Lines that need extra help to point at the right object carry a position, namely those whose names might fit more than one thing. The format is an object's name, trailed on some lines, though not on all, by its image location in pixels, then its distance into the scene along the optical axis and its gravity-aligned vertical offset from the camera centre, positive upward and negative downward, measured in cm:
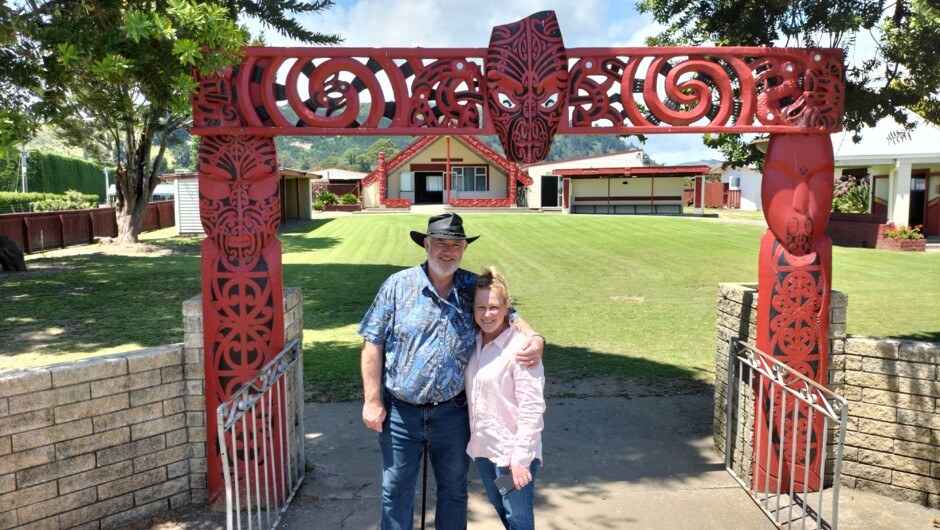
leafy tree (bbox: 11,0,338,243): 360 +90
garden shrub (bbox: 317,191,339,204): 4209 +27
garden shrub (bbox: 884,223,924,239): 1894 -98
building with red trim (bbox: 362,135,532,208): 4081 +157
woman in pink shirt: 305 -98
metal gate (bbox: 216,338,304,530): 409 -156
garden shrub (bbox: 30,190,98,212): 2702 +11
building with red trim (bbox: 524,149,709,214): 3859 +45
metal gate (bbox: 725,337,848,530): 420 -163
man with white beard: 325 -82
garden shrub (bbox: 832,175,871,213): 2248 +5
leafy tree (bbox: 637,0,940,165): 573 +145
